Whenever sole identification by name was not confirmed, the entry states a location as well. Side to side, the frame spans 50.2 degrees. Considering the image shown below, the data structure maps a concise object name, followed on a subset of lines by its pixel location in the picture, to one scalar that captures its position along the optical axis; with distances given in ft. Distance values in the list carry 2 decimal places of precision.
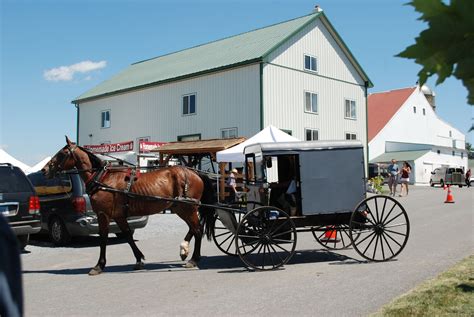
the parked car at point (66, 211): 38.83
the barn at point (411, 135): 175.42
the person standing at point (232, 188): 67.36
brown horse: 29.45
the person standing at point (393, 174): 86.43
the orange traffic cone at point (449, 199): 74.43
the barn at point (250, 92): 95.45
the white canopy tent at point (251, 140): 62.18
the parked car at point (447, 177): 150.20
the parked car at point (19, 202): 34.55
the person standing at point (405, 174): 87.76
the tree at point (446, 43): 4.21
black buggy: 28.71
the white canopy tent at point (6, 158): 73.42
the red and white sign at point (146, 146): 80.12
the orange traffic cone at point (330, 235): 35.39
